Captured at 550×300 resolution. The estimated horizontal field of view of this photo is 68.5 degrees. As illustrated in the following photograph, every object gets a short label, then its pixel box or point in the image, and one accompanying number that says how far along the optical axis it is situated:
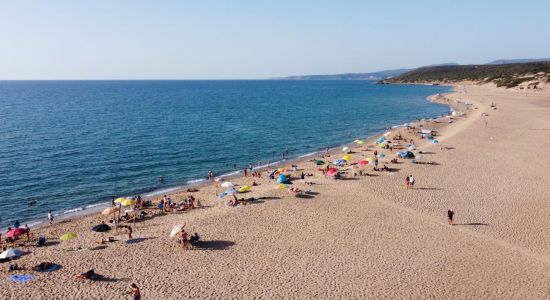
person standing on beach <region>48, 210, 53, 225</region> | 25.94
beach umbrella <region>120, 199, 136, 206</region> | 26.38
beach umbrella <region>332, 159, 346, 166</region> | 37.81
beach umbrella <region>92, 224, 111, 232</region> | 23.56
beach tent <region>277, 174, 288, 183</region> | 32.03
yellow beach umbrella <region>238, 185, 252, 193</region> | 30.09
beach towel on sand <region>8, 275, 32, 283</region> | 17.67
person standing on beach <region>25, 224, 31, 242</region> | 22.92
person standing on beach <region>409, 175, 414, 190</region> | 30.15
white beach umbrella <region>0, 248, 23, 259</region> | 19.56
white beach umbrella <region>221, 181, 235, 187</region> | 31.33
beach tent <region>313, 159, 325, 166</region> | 38.12
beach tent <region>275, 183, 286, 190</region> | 30.00
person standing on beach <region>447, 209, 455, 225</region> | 23.68
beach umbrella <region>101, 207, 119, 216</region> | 25.80
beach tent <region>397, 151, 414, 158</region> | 39.25
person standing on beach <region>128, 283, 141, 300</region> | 16.17
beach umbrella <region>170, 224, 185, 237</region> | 21.58
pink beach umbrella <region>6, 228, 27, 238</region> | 22.03
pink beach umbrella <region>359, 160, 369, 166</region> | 36.18
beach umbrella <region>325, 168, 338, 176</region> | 33.56
